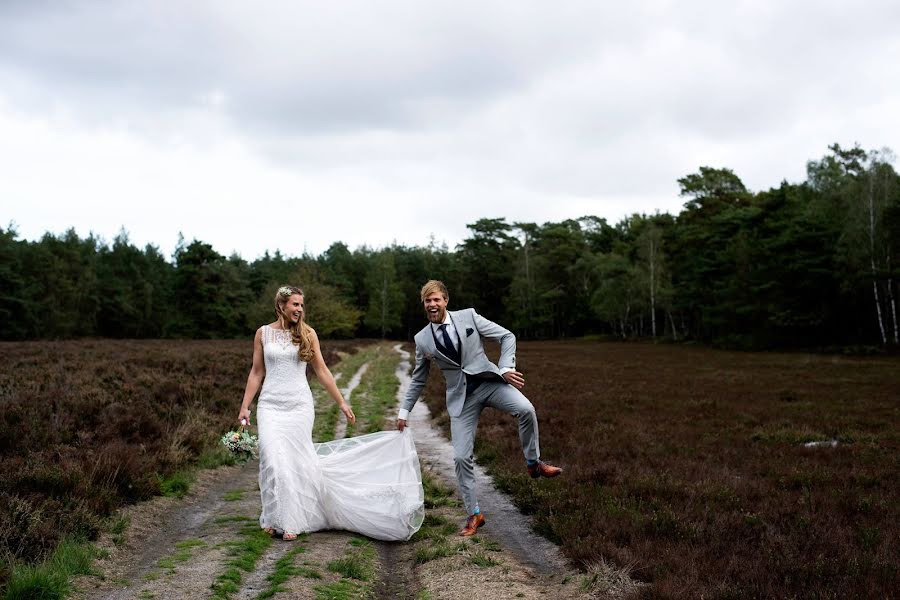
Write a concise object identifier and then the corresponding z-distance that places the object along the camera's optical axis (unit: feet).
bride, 21.52
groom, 22.02
